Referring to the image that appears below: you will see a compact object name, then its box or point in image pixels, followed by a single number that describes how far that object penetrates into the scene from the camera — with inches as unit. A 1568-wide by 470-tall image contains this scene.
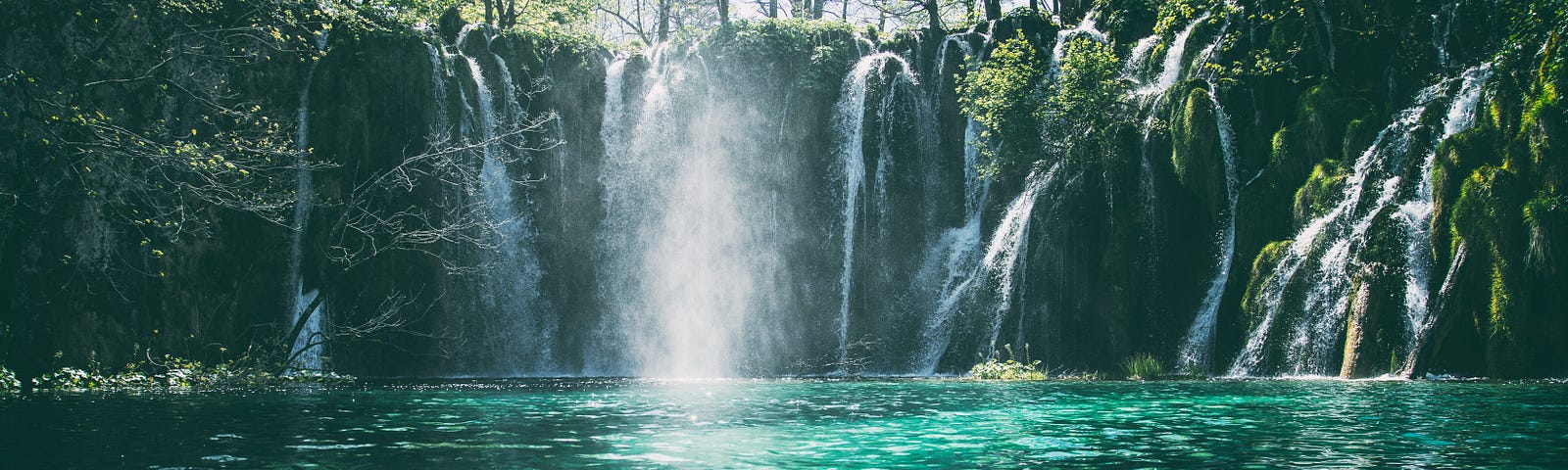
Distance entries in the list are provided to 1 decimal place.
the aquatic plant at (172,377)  684.1
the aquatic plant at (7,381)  634.8
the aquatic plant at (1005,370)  892.6
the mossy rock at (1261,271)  828.6
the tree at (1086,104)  1002.7
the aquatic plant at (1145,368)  841.8
